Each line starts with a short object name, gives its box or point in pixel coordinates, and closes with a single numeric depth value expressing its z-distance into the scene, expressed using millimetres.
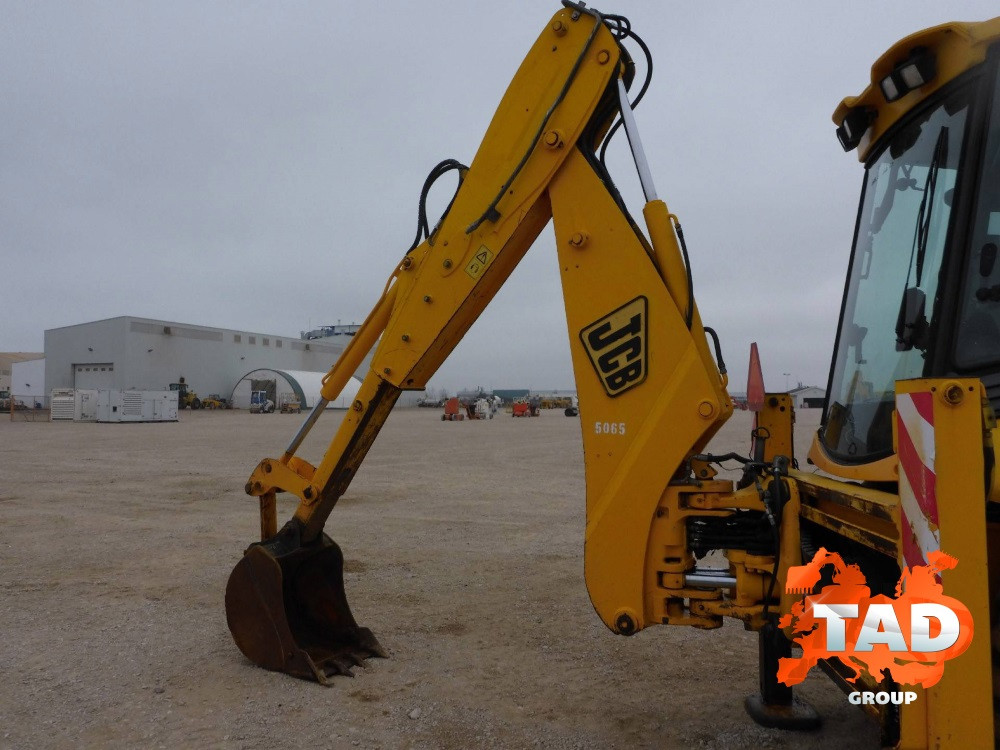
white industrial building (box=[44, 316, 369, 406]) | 43969
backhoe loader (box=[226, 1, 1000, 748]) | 2041
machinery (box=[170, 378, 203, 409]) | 46531
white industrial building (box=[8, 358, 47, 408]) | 53594
